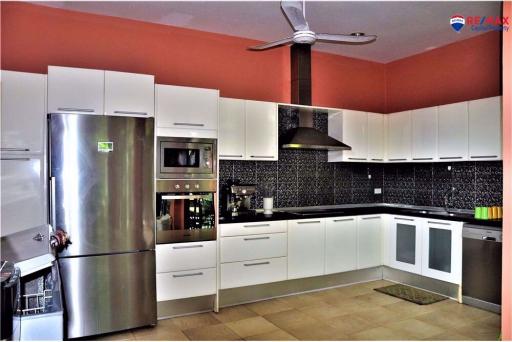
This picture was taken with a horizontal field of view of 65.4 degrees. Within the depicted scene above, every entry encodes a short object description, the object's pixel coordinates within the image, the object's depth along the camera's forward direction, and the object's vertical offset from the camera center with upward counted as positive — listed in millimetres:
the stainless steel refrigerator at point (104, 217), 3143 -402
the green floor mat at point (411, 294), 4121 -1381
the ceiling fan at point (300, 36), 2599 +956
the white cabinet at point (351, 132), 5000 +438
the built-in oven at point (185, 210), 3580 -399
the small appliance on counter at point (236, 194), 4314 -297
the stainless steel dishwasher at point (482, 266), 3746 -971
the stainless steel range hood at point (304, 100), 4684 +810
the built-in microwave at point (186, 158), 3609 +87
